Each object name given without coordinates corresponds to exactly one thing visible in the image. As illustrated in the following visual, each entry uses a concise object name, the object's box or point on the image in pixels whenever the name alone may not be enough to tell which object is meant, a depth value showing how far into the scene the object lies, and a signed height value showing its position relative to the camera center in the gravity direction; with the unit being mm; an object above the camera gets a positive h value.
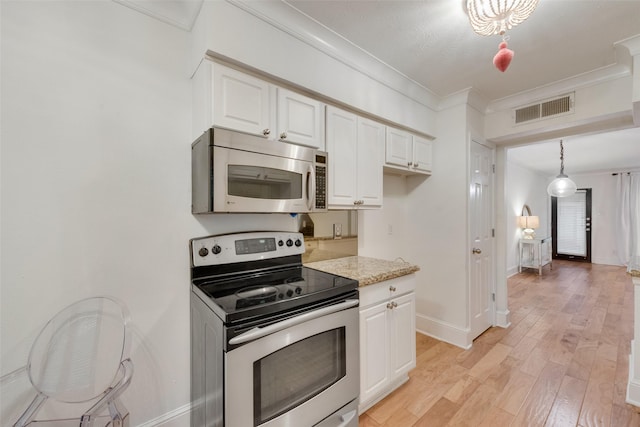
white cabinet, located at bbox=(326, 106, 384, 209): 1878 +422
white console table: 5790 -931
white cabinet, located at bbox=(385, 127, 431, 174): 2315 +589
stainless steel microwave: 1319 +221
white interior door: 2674 -295
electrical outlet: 2260 -155
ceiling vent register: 2354 +996
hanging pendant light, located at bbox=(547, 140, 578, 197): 4711 +485
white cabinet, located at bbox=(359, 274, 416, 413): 1659 -854
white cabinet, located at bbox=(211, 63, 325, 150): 1370 +612
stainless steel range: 1072 -595
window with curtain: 6129 -23
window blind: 7035 -308
